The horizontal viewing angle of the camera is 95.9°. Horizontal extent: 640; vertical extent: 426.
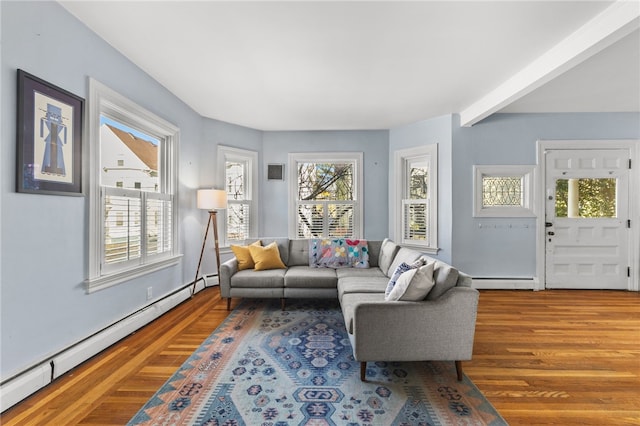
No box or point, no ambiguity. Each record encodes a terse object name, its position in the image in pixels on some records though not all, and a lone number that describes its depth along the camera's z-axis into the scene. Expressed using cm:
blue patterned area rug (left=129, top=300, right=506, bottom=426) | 165
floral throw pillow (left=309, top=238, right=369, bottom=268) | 376
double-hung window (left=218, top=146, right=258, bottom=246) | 465
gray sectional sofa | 193
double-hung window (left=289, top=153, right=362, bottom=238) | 507
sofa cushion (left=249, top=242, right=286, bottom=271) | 362
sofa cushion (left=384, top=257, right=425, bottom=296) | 234
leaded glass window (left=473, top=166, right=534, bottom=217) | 425
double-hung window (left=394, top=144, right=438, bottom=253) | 451
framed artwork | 178
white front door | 418
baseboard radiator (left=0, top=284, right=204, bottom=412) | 172
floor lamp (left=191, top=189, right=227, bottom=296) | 395
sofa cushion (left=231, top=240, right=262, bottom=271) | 365
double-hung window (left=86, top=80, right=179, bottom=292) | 239
